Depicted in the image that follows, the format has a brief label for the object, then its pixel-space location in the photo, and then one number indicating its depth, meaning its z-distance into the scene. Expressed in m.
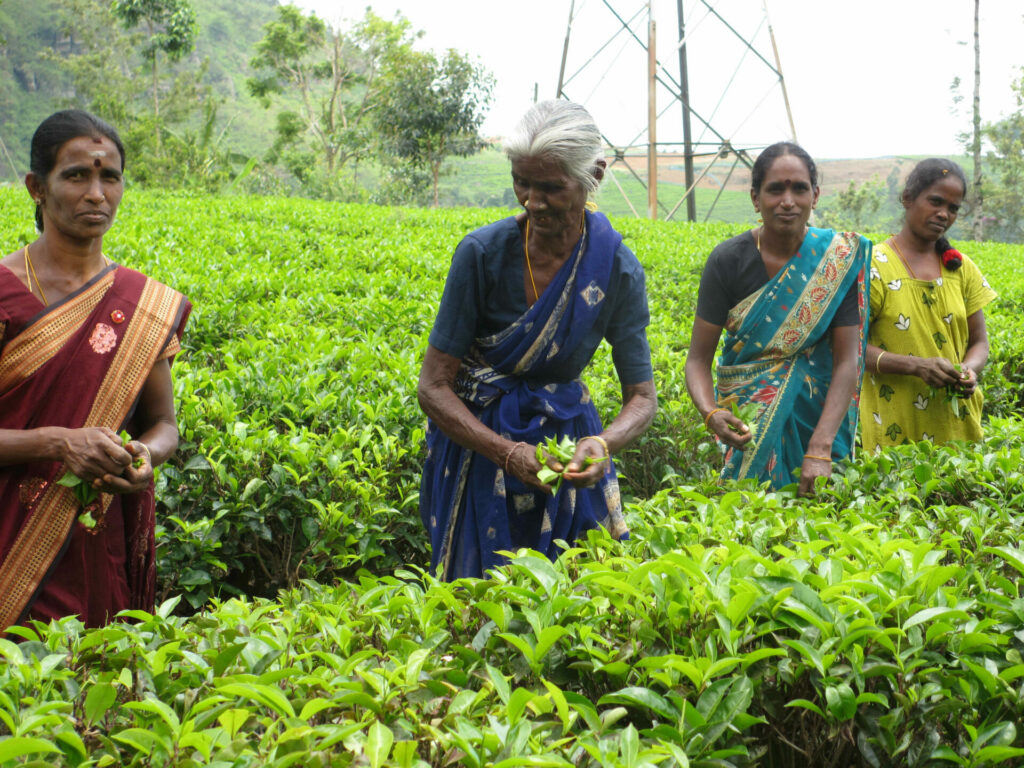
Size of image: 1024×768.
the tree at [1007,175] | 40.31
